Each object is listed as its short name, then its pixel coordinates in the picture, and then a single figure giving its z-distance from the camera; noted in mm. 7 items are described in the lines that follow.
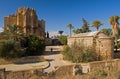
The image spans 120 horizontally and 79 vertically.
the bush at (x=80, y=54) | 10741
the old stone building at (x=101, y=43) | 11363
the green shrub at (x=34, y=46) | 13551
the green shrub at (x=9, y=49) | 10673
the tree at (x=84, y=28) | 23481
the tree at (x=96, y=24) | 22923
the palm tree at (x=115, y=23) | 20374
